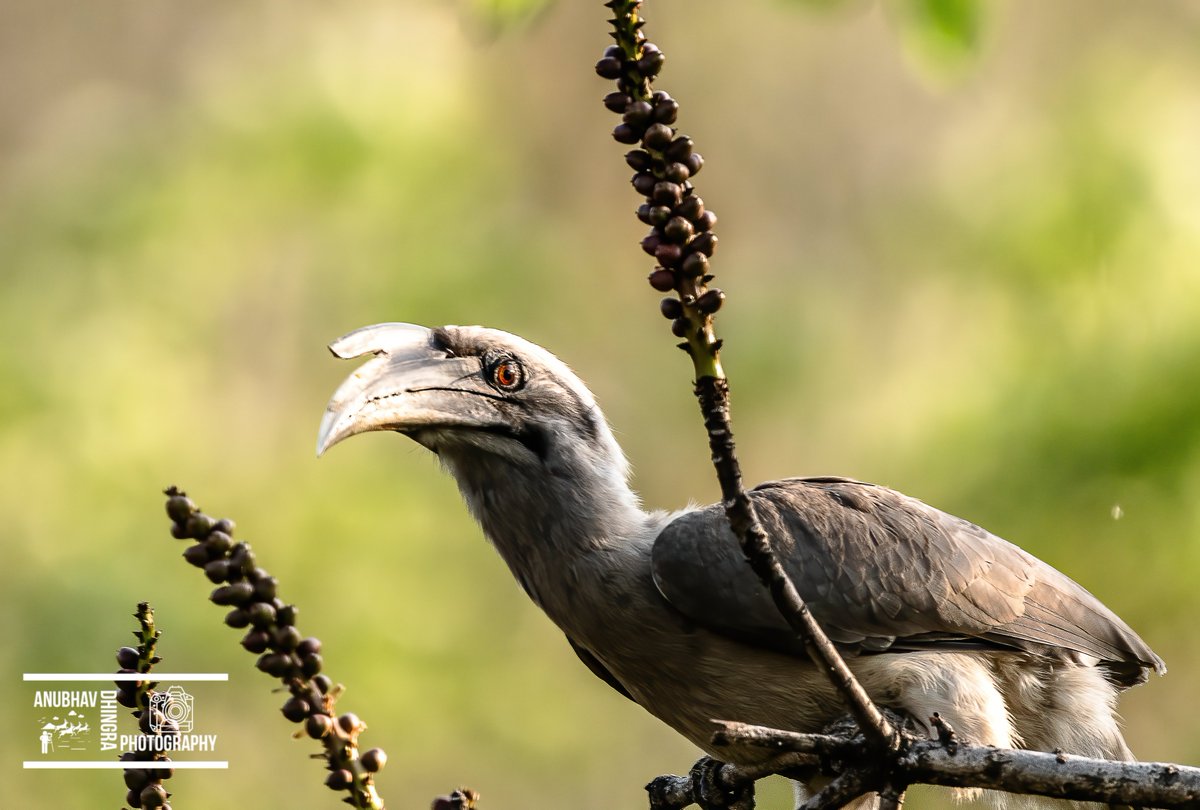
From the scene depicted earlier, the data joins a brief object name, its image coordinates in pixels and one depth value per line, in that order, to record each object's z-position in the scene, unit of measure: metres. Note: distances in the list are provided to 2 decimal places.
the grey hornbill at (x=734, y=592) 8.14
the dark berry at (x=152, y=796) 5.16
